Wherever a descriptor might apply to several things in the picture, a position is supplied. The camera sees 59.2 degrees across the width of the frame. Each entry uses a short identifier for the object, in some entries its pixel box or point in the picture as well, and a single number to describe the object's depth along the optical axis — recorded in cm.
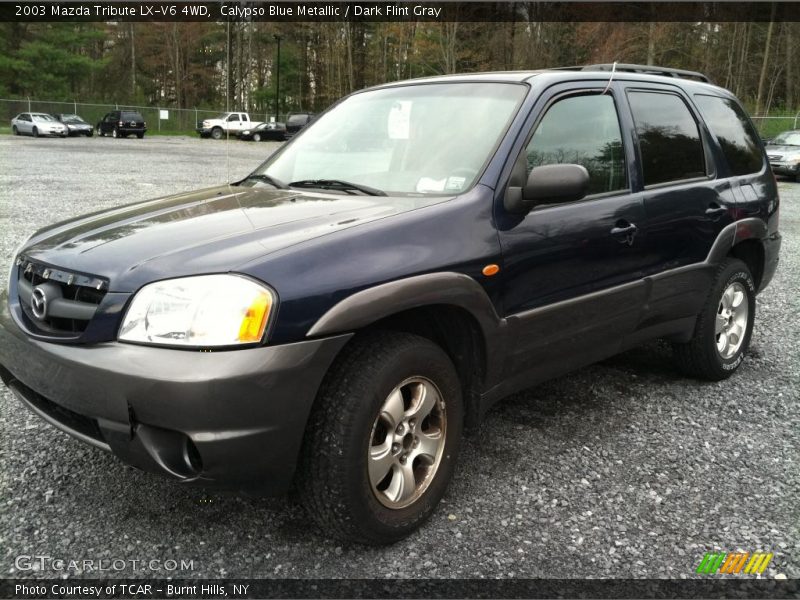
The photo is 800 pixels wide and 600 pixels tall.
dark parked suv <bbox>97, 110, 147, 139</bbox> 3885
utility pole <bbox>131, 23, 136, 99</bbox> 5759
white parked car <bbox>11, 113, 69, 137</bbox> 3631
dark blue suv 223
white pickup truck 4112
